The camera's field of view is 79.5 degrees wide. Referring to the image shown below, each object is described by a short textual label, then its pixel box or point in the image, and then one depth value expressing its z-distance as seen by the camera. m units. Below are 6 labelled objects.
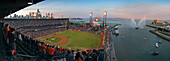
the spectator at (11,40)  6.41
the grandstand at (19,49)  5.52
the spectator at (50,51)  8.75
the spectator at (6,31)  6.76
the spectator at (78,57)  6.74
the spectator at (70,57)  6.65
